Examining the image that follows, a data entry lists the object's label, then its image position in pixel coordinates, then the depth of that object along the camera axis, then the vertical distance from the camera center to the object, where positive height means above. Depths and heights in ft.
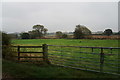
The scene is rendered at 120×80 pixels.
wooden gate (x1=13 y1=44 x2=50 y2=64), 21.84 -3.22
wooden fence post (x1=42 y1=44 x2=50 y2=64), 21.68 -2.44
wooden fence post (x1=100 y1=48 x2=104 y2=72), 15.81 -2.71
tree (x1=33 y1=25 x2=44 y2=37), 175.01 +19.52
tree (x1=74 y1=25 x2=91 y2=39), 132.57 +9.74
